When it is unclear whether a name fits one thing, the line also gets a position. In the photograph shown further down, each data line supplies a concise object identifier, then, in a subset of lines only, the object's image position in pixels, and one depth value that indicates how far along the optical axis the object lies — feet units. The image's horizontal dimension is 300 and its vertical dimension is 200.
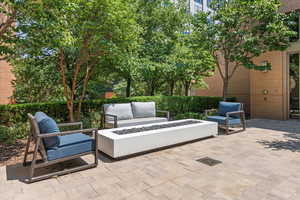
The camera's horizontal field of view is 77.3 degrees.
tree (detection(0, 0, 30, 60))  13.74
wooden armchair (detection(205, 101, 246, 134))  20.02
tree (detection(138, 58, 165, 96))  24.68
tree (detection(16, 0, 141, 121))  14.42
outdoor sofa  18.95
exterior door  28.07
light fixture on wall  29.07
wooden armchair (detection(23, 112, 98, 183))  10.07
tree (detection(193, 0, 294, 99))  25.00
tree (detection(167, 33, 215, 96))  29.73
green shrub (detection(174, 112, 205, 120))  28.07
